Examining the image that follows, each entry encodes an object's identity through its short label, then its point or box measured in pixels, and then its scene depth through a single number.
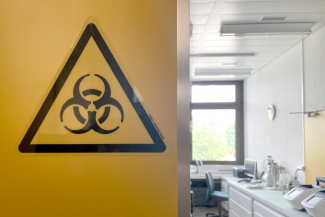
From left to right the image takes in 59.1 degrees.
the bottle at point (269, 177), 4.11
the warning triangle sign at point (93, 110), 1.17
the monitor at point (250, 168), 5.06
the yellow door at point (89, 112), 1.16
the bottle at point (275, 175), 3.86
